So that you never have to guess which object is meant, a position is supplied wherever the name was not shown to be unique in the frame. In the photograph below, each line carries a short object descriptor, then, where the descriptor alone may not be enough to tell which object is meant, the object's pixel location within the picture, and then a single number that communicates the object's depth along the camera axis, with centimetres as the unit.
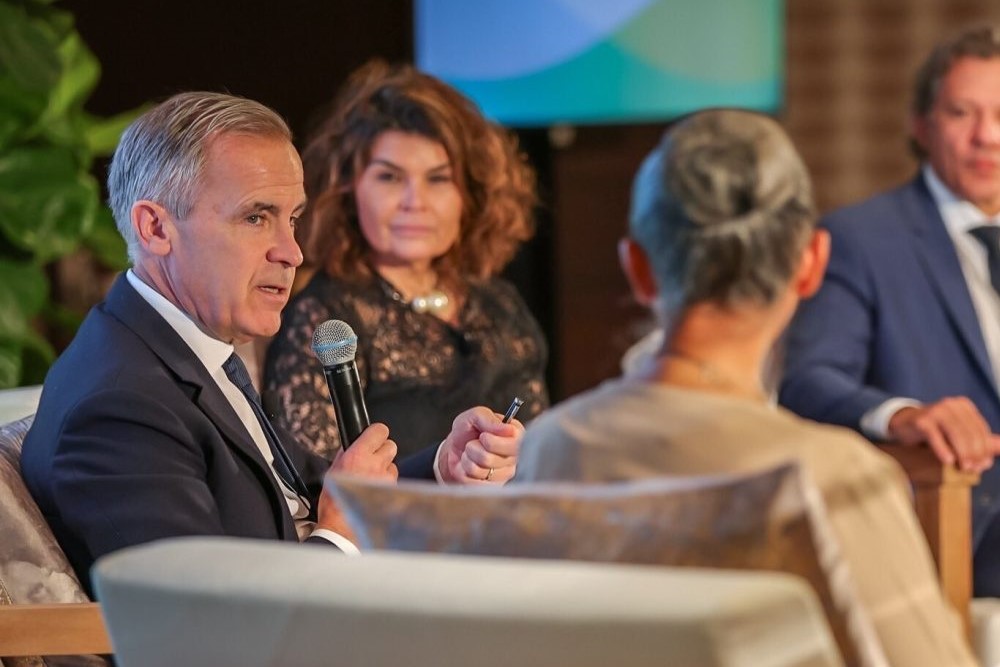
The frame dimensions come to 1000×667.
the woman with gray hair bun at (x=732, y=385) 472
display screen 909
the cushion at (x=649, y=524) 464
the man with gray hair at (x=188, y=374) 520
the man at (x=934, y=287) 605
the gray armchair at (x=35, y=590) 520
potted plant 670
